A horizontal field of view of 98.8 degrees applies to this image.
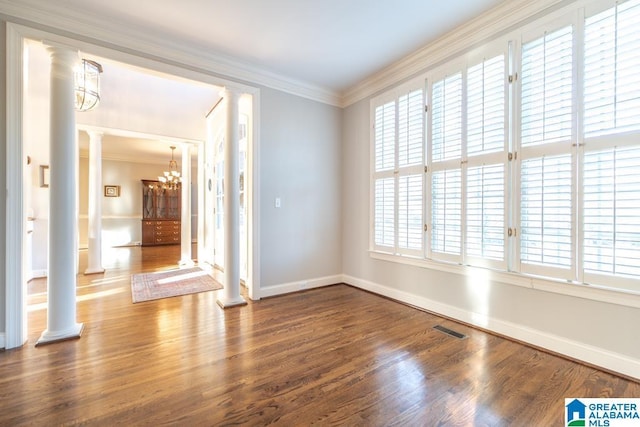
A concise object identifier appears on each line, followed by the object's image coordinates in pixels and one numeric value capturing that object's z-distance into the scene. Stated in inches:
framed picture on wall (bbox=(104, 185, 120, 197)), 320.8
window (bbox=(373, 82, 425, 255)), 121.1
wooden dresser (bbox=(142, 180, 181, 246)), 337.7
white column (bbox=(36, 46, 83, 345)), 90.5
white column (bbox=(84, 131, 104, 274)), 184.4
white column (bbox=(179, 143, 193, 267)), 221.9
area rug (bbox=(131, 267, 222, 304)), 140.3
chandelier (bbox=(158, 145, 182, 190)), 299.8
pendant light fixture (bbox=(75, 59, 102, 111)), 119.3
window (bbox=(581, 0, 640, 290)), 69.2
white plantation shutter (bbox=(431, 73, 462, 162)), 106.0
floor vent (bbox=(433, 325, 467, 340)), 94.0
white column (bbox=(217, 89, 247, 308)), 125.2
